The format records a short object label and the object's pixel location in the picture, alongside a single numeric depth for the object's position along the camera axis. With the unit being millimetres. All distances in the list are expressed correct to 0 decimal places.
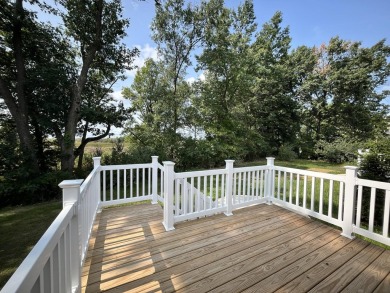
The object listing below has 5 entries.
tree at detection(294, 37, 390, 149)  14156
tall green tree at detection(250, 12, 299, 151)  13469
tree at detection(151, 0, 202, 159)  8203
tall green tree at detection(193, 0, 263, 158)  8953
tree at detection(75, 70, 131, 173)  7223
